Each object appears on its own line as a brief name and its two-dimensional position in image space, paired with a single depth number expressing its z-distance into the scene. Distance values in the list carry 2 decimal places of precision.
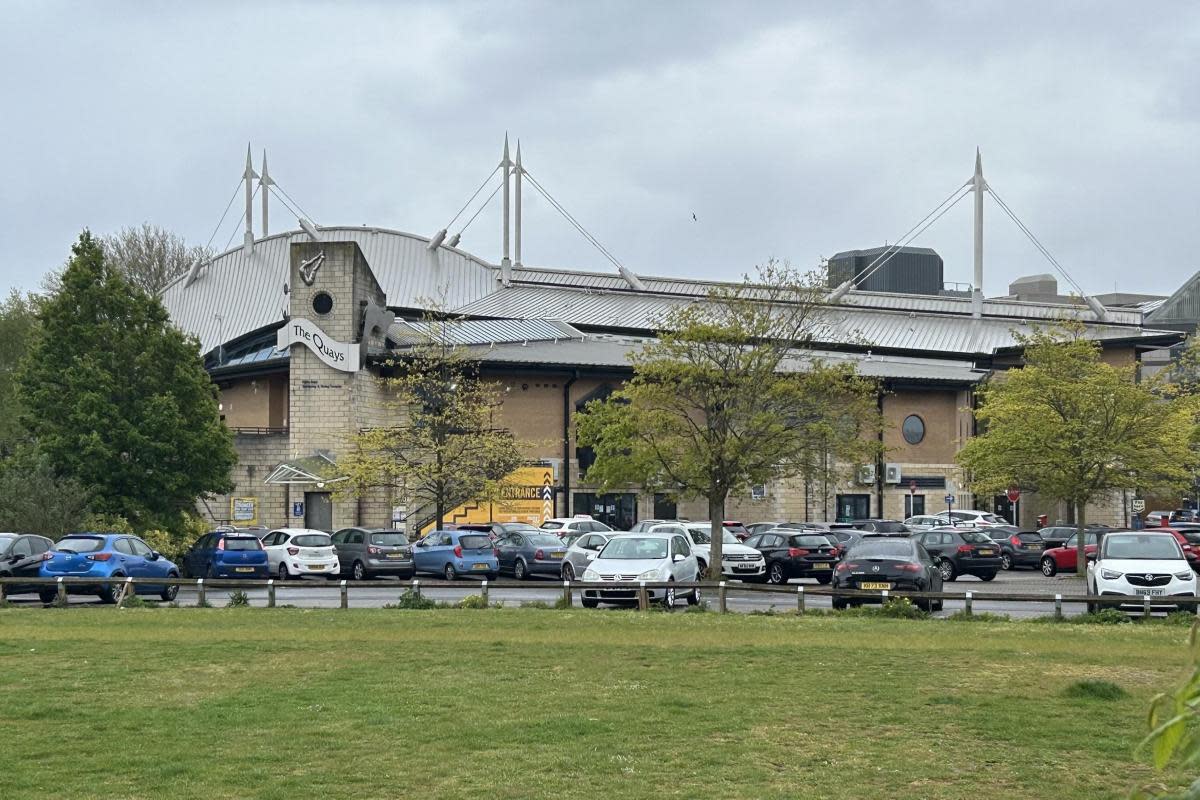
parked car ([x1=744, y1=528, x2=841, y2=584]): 37.09
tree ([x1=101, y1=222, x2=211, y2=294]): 86.06
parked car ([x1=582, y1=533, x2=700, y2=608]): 26.39
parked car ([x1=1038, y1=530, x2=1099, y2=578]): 42.38
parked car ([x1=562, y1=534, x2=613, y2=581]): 35.72
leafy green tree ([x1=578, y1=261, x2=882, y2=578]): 34.47
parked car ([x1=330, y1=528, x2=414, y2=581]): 39.12
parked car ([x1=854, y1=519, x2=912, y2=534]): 50.50
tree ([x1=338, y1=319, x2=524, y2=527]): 49.00
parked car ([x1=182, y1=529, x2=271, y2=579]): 36.69
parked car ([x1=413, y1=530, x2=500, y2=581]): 38.03
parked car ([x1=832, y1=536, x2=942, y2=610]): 26.47
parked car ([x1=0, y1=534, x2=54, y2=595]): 30.30
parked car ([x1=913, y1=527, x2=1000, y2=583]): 37.78
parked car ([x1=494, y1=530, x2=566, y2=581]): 37.78
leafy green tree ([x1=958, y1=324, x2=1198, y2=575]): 40.53
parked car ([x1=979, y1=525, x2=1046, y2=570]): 45.38
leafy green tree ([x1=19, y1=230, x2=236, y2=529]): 41.09
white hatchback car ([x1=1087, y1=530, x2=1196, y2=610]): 25.55
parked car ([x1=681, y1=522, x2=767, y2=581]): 37.06
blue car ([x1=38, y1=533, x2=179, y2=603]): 29.45
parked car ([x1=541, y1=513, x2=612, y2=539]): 43.72
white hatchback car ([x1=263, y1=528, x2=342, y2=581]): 38.31
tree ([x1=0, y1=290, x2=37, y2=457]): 66.81
